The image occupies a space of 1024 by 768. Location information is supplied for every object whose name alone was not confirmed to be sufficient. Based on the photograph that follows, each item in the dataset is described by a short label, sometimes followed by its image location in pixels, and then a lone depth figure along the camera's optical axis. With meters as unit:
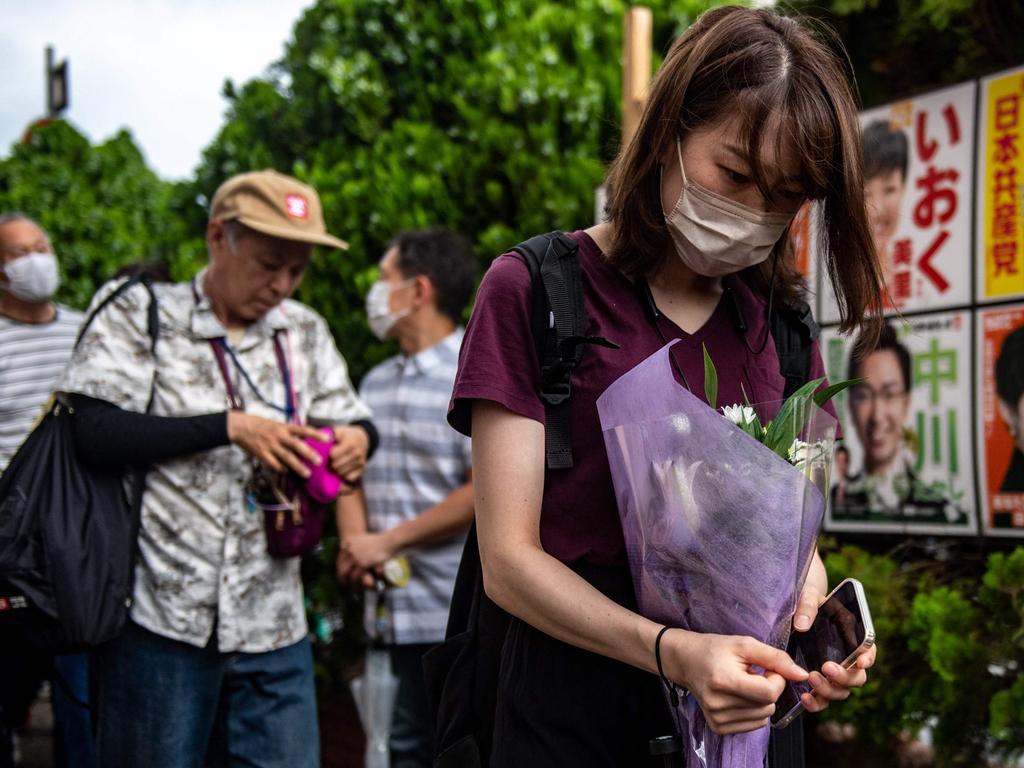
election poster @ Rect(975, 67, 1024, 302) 3.11
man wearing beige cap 2.86
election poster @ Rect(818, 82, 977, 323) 3.25
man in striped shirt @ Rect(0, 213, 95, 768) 4.23
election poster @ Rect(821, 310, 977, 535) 3.20
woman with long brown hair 1.68
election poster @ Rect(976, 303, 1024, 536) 3.04
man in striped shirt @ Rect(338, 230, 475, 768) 3.76
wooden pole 4.06
